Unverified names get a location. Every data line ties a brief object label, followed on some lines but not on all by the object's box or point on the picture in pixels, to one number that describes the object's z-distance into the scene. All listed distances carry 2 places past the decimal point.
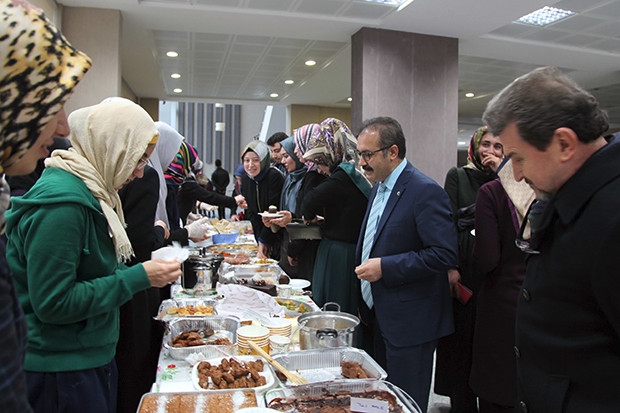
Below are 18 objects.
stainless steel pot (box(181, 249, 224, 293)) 2.36
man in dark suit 1.85
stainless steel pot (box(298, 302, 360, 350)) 1.58
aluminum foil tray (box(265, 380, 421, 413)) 1.25
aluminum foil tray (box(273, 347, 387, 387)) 1.44
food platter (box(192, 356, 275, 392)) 1.32
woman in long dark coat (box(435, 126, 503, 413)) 2.45
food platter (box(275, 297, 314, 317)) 2.08
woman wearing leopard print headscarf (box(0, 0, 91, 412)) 0.63
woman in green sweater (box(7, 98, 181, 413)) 1.16
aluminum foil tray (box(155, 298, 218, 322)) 2.05
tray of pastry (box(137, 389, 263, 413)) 1.20
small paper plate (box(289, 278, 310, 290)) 2.49
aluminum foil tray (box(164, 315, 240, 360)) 1.56
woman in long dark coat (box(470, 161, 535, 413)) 1.97
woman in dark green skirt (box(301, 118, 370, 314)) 2.48
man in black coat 0.93
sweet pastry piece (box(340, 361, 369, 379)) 1.42
